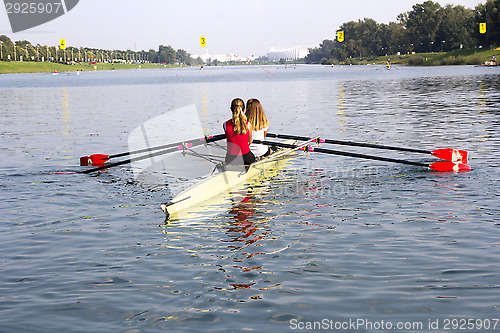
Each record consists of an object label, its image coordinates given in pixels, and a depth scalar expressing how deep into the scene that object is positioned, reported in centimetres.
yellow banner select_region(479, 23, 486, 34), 15590
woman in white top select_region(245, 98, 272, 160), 1548
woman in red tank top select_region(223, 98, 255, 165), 1428
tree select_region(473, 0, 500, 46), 15638
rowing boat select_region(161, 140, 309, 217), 1226
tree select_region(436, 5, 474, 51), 18480
